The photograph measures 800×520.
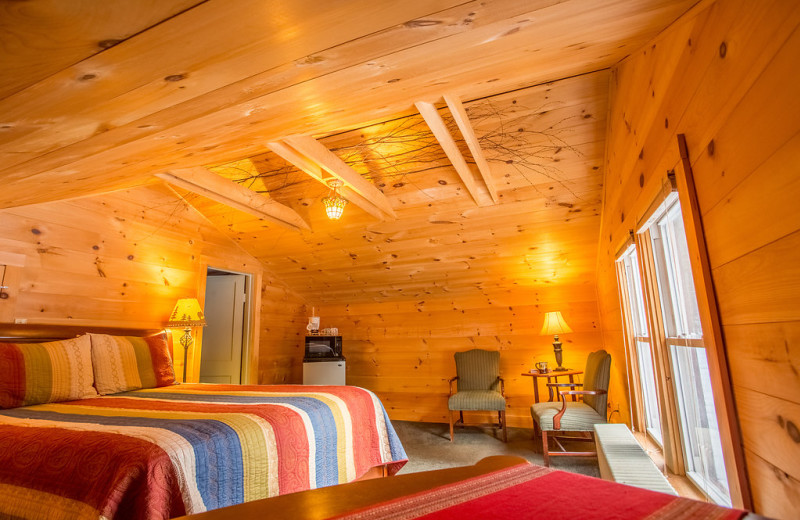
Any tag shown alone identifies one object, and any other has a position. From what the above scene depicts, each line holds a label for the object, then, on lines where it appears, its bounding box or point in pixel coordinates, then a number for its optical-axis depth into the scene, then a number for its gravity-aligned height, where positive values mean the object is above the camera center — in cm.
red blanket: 55 -25
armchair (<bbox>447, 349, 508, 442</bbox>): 440 -48
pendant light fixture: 327 +108
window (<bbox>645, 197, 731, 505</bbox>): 164 -13
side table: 384 -40
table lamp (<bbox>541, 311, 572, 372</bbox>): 410 +5
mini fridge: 503 -39
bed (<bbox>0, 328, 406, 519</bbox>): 132 -36
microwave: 513 -10
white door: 486 +16
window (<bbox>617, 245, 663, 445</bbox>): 272 -2
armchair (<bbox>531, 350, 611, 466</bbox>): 324 -65
